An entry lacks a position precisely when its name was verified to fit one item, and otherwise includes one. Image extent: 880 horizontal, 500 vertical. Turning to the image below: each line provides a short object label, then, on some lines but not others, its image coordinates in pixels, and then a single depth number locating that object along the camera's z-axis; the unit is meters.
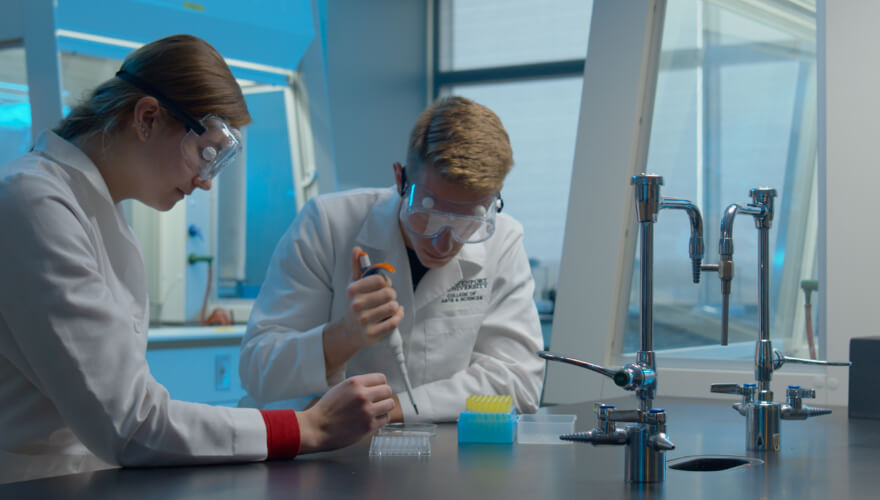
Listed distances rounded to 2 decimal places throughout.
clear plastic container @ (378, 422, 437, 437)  1.46
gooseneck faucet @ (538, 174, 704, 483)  1.12
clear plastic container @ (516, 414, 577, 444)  1.53
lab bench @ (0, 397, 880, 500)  1.11
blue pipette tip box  1.51
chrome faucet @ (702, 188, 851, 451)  1.45
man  1.81
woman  1.19
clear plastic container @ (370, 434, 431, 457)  1.38
